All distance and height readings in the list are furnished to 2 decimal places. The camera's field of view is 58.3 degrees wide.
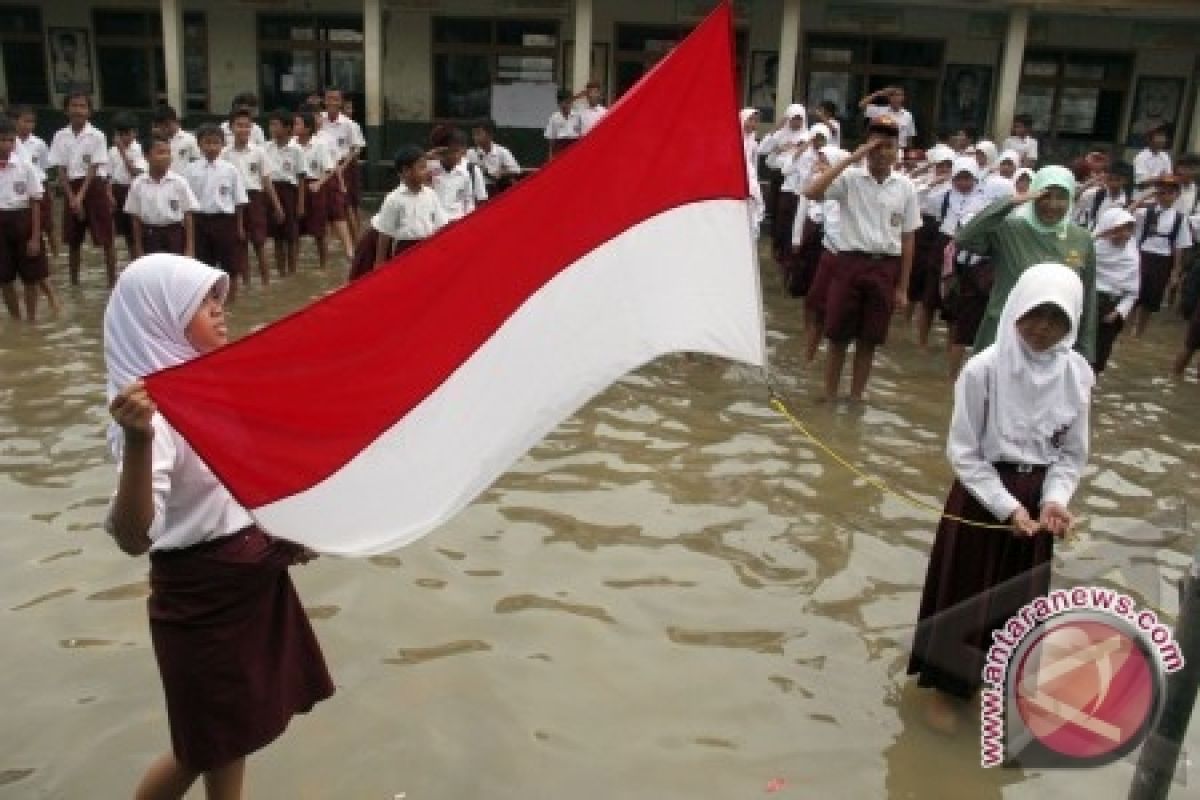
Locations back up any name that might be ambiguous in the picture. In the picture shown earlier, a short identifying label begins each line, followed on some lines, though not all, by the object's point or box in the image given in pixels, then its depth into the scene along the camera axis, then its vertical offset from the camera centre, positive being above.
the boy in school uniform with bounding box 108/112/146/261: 10.24 -0.96
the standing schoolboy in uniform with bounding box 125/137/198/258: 8.99 -1.16
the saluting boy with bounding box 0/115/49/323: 8.47 -1.24
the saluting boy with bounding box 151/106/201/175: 10.73 -0.75
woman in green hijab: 5.75 -0.67
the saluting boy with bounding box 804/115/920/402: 6.93 -0.89
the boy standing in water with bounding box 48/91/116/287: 10.16 -1.11
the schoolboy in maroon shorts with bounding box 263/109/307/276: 11.47 -1.18
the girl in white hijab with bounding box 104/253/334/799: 2.37 -1.12
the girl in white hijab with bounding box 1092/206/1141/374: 7.84 -1.14
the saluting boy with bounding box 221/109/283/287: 10.70 -1.12
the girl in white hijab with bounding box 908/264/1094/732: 3.41 -1.09
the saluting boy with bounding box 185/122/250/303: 9.62 -1.20
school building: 17.73 +0.44
